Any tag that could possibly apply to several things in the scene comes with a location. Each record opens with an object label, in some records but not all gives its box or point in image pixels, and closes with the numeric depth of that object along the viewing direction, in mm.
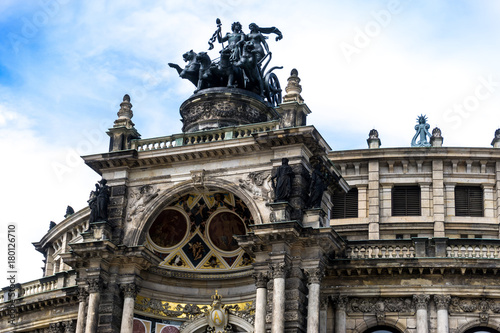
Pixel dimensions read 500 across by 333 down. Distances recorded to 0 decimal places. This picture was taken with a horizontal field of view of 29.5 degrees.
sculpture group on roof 43094
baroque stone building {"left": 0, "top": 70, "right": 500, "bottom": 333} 35844
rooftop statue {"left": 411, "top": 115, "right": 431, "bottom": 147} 56000
